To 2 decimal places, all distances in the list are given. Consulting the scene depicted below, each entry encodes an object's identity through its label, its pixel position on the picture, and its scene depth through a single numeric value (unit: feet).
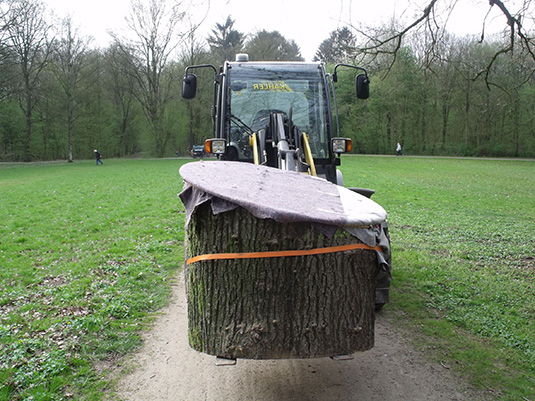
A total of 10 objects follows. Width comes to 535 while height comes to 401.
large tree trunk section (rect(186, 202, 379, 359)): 9.14
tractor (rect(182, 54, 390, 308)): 22.21
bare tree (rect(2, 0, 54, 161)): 105.60
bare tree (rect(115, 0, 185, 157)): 130.45
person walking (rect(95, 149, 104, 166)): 120.91
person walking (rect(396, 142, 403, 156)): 144.66
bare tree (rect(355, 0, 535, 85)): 20.34
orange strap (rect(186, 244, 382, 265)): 9.07
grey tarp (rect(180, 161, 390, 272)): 8.72
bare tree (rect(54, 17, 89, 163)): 125.29
